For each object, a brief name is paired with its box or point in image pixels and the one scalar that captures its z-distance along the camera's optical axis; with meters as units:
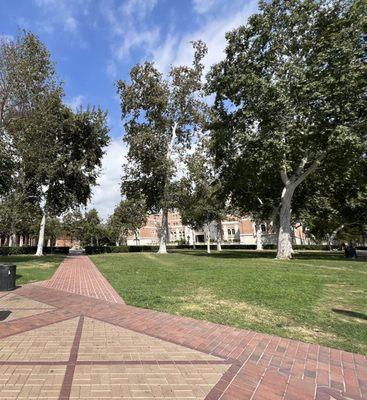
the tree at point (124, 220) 65.44
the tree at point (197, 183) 30.83
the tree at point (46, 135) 19.70
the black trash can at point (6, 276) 10.32
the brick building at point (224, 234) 83.56
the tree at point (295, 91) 18.47
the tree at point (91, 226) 67.25
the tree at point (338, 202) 24.14
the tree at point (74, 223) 69.44
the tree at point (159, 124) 31.95
